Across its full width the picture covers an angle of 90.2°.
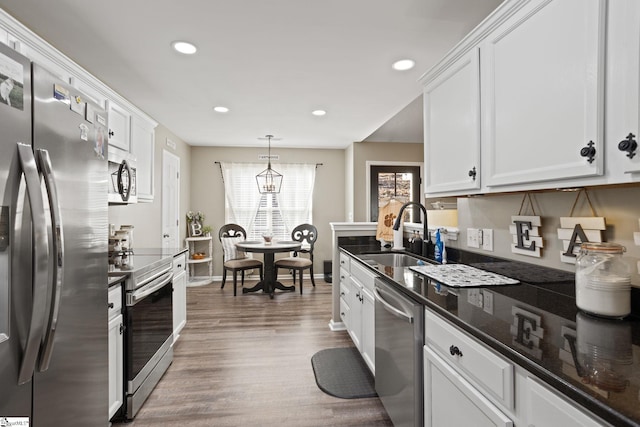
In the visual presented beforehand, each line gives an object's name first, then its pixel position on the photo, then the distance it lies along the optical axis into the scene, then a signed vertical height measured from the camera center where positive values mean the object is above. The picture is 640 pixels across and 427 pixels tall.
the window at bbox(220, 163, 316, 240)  5.85 +0.24
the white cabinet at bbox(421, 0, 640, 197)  0.88 +0.41
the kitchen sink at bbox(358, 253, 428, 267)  2.41 -0.37
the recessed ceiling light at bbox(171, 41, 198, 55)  2.21 +1.18
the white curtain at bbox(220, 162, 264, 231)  5.83 +0.39
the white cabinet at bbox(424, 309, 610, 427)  0.74 -0.51
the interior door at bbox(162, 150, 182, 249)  4.53 +0.19
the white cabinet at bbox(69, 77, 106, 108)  2.15 +0.89
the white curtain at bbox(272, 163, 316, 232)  5.96 +0.37
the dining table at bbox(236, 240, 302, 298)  4.48 -0.67
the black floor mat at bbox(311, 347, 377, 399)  2.21 -1.22
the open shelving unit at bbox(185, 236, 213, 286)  5.38 -0.75
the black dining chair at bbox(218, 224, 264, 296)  4.88 -0.62
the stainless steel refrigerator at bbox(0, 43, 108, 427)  0.87 -0.12
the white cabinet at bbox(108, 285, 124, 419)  1.73 -0.77
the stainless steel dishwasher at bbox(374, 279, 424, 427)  1.41 -0.71
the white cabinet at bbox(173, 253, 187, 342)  2.81 -0.75
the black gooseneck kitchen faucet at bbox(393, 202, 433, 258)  2.33 -0.20
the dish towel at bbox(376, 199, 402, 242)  2.92 -0.06
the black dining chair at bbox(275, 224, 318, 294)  4.83 -0.59
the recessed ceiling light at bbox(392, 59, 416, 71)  2.52 +1.20
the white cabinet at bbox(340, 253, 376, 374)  2.19 -0.73
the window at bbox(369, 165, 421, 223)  5.55 +0.48
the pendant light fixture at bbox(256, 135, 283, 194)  5.09 +0.57
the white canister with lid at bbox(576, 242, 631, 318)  1.02 -0.22
